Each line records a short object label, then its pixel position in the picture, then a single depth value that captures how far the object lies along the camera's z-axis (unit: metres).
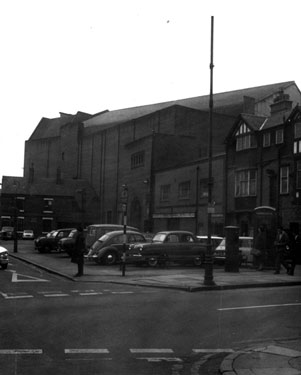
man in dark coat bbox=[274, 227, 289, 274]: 19.33
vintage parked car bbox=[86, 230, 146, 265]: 24.78
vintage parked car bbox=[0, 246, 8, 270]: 21.10
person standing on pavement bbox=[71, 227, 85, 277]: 19.20
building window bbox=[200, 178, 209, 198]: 42.77
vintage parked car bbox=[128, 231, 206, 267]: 23.53
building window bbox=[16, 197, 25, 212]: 76.07
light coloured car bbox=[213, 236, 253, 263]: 24.53
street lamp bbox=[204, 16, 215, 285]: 15.74
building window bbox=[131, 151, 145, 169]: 56.75
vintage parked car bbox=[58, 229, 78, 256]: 30.06
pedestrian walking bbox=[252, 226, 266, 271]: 21.45
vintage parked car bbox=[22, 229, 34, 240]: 71.44
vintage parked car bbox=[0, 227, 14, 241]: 67.75
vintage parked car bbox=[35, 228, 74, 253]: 35.91
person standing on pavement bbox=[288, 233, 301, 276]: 19.31
